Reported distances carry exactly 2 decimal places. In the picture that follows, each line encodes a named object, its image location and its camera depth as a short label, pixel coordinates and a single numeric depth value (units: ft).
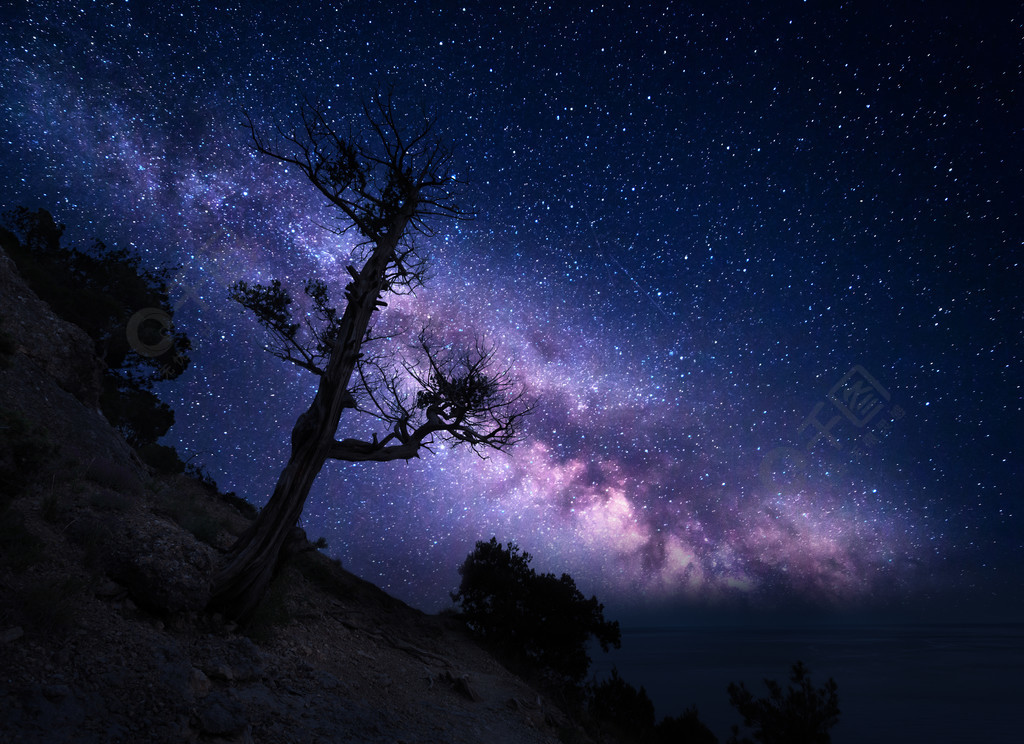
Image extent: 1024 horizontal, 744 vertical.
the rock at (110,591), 19.19
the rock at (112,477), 29.66
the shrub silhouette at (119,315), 59.82
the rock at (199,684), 17.25
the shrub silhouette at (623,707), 56.44
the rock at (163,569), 20.31
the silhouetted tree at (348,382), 26.12
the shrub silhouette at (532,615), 59.21
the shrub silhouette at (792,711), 62.23
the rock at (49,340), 38.47
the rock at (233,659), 19.09
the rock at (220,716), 15.98
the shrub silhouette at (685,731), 61.16
